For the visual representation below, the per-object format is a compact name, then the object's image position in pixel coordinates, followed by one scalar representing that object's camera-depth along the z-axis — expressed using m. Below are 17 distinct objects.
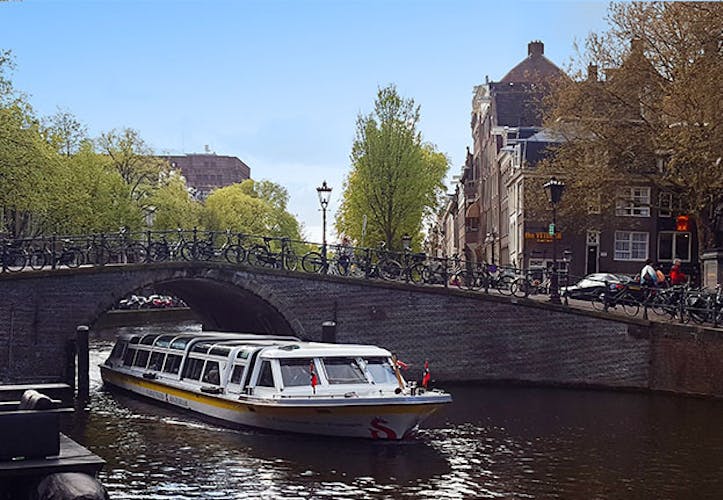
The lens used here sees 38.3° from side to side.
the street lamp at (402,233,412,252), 47.56
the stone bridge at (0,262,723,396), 29.14
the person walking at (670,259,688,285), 31.68
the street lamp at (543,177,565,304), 29.06
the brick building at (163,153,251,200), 142.25
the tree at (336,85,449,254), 53.88
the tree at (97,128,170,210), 59.28
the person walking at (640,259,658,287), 31.20
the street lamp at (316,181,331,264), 33.59
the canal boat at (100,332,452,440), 19.84
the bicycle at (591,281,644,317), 30.08
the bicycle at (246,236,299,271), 30.78
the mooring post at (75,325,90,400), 27.47
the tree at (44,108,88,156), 53.22
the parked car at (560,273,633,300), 31.78
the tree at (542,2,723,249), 33.34
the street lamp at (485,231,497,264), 64.94
